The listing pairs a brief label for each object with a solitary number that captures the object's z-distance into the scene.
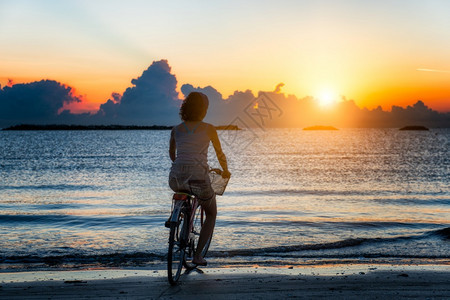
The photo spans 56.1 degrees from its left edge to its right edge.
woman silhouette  5.40
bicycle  5.32
